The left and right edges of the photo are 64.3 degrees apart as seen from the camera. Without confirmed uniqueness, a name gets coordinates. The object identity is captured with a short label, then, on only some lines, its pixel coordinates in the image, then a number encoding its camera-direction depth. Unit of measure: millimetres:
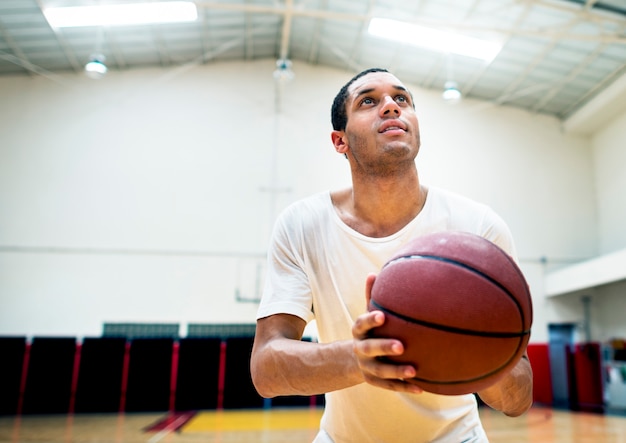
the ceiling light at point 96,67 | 8609
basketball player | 1558
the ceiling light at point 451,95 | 9281
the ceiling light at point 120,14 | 9328
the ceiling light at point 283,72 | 9781
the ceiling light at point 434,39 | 10094
